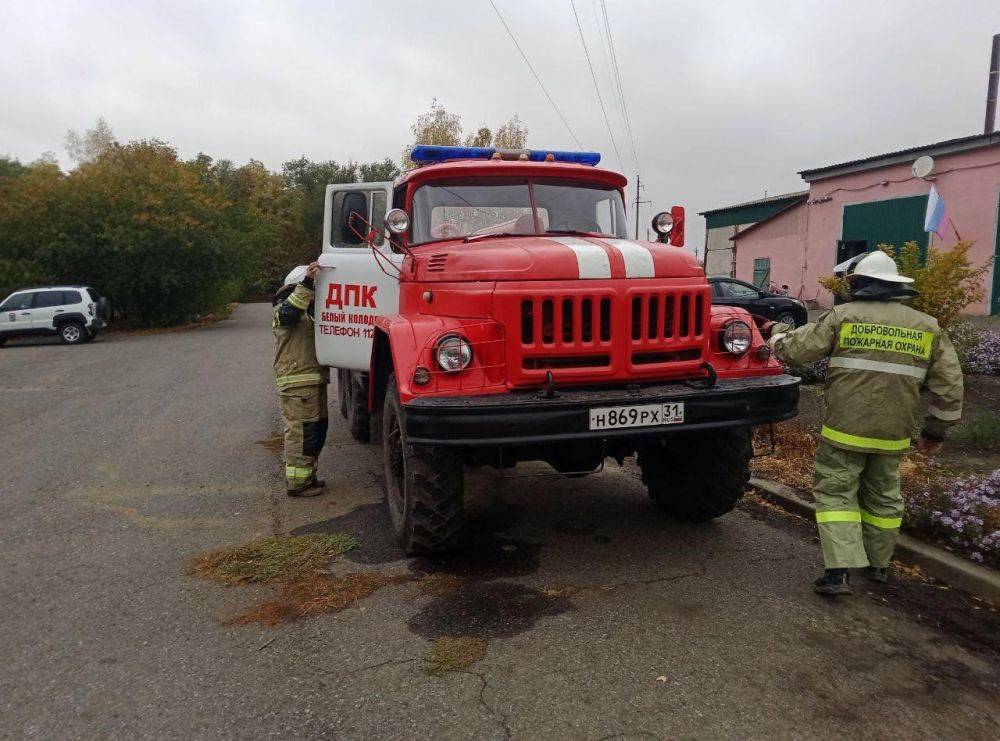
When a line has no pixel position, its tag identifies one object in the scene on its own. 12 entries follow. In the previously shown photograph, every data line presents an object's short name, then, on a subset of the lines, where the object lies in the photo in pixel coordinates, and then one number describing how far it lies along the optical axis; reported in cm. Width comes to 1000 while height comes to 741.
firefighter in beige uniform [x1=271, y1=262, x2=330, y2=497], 565
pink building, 1767
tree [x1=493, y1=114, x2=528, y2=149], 3241
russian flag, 1215
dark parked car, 1723
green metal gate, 1980
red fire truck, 368
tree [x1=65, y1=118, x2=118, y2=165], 5666
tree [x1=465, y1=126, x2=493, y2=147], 3266
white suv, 2102
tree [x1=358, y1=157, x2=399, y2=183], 4538
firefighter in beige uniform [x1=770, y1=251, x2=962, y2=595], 376
